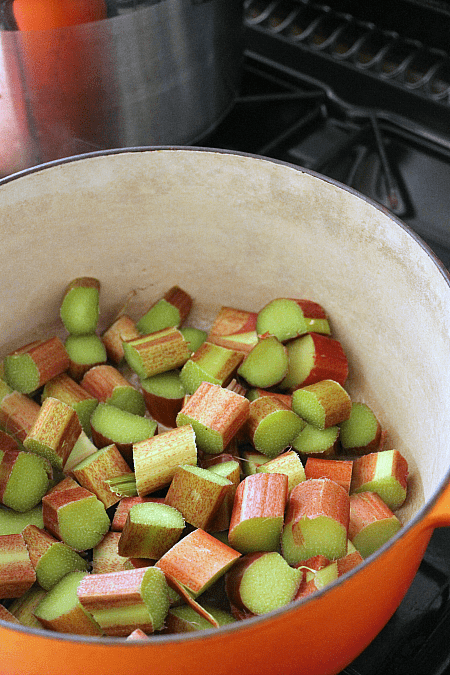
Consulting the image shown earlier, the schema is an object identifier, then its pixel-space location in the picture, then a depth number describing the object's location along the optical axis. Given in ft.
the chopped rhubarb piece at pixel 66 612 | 2.45
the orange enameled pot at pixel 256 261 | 2.57
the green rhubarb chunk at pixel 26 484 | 2.65
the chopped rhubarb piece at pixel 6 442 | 2.73
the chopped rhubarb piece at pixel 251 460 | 2.70
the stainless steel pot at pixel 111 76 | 2.78
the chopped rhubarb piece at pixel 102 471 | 2.66
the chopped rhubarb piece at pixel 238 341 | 2.88
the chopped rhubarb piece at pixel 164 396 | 2.83
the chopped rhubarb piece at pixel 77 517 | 2.59
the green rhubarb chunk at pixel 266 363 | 2.81
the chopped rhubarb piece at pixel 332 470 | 2.64
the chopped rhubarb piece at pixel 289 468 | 2.63
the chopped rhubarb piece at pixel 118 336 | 2.92
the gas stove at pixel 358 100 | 3.13
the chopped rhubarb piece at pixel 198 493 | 2.54
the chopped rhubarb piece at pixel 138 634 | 2.31
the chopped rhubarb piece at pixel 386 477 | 2.62
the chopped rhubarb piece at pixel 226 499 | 2.58
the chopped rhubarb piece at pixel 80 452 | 2.73
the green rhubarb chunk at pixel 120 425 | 2.74
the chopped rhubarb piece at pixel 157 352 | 2.83
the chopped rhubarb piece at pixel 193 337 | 2.94
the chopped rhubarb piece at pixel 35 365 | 2.83
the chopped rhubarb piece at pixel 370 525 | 2.56
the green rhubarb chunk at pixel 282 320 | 2.83
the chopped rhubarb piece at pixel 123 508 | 2.61
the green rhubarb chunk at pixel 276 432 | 2.71
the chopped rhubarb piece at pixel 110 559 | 2.54
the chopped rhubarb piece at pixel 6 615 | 2.48
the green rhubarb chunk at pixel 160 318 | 2.95
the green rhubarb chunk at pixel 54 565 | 2.55
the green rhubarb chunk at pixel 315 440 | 2.72
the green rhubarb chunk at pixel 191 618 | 2.44
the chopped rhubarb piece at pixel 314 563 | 2.45
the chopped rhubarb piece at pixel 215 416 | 2.66
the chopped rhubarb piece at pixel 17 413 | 2.79
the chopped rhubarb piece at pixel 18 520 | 2.63
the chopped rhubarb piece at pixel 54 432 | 2.68
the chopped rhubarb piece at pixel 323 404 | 2.72
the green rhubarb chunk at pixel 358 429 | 2.76
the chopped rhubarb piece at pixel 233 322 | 2.92
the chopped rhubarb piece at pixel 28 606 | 2.52
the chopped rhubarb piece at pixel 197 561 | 2.44
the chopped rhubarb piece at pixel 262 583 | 2.43
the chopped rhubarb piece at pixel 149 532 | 2.51
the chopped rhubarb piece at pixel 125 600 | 2.39
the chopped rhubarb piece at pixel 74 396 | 2.81
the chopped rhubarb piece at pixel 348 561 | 2.50
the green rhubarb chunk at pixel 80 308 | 2.88
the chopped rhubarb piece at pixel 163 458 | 2.61
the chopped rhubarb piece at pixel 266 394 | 2.79
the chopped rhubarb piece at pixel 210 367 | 2.80
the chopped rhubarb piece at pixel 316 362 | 2.80
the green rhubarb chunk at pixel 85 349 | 2.89
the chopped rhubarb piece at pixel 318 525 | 2.48
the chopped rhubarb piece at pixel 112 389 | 2.83
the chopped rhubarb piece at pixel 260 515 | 2.50
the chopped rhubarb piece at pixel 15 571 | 2.52
